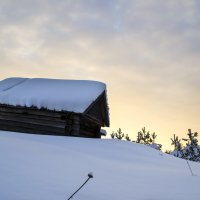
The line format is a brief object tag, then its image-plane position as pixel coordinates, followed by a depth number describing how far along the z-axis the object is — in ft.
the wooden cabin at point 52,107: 45.83
